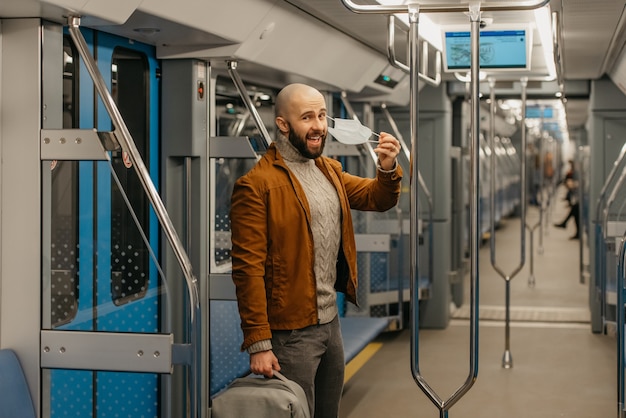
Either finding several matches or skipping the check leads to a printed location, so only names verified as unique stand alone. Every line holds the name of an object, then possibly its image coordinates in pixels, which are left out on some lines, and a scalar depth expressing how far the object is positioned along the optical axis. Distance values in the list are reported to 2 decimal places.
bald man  3.37
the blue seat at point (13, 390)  3.56
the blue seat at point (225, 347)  5.58
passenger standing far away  21.75
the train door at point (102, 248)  3.80
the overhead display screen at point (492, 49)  6.83
